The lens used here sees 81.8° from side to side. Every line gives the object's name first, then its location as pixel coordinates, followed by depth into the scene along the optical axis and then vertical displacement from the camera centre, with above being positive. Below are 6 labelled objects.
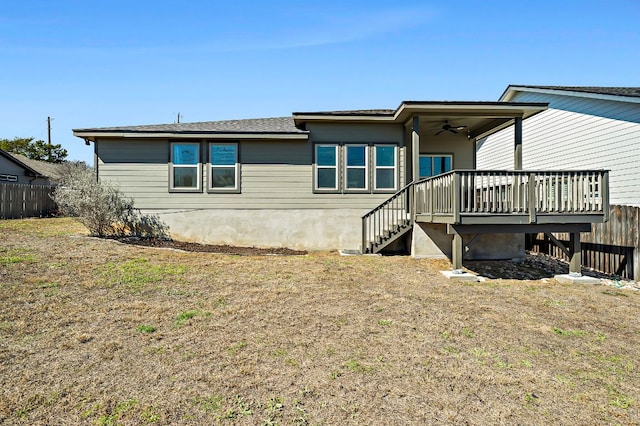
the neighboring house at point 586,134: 10.74 +2.81
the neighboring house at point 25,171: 23.36 +2.70
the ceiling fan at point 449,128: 11.84 +2.81
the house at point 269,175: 11.76 +1.19
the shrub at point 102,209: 10.43 +0.06
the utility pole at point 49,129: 41.89 +9.27
